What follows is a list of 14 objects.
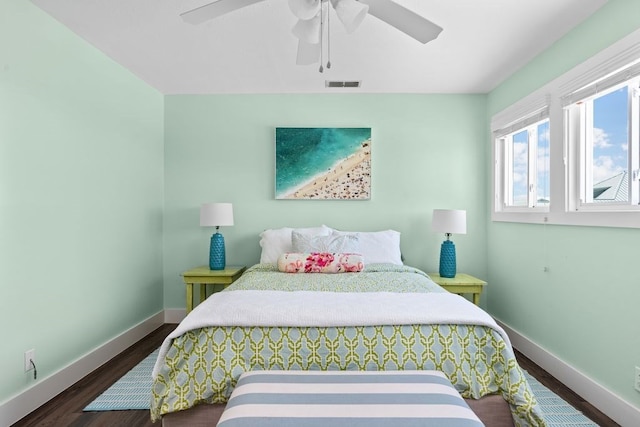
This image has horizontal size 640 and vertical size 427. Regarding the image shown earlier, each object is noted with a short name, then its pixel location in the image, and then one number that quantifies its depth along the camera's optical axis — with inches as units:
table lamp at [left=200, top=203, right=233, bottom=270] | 139.4
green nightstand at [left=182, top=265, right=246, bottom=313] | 134.5
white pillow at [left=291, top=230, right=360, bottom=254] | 131.5
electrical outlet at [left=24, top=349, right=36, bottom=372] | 86.3
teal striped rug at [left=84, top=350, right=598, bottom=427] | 83.1
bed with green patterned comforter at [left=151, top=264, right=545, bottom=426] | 70.0
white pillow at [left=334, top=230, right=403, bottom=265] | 135.0
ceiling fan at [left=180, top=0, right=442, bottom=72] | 63.5
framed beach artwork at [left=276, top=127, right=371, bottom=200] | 152.9
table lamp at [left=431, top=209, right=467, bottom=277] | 134.3
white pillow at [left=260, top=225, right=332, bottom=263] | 140.4
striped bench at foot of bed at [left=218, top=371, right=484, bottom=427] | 50.9
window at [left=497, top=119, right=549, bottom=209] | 120.5
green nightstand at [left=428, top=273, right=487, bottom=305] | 128.2
